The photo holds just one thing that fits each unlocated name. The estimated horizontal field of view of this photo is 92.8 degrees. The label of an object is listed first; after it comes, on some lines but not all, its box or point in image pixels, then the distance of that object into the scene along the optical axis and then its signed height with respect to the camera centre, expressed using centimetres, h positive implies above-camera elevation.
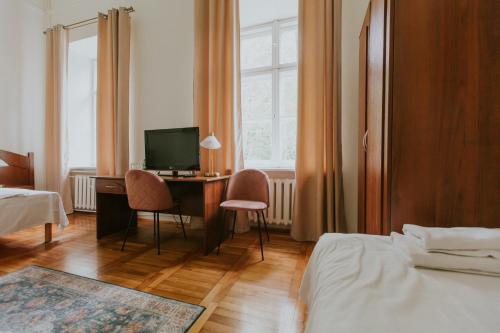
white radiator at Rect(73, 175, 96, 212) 369 -54
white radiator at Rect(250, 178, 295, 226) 276 -50
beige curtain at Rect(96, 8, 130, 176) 316 +91
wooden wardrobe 99 +20
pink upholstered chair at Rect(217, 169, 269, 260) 251 -32
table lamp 253 +16
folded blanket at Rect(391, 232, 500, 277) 69 -31
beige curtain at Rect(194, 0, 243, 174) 275 +100
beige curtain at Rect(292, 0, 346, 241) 241 +35
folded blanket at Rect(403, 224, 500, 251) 71 -25
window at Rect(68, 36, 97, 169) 385 +93
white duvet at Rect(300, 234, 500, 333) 47 -33
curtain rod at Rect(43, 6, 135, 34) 347 +202
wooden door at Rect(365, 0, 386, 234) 126 +26
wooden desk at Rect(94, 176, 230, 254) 233 -49
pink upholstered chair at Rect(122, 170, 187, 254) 224 -32
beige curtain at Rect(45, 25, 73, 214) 361 +67
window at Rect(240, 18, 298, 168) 296 +84
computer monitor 259 +11
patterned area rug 128 -89
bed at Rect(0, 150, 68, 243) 212 -50
